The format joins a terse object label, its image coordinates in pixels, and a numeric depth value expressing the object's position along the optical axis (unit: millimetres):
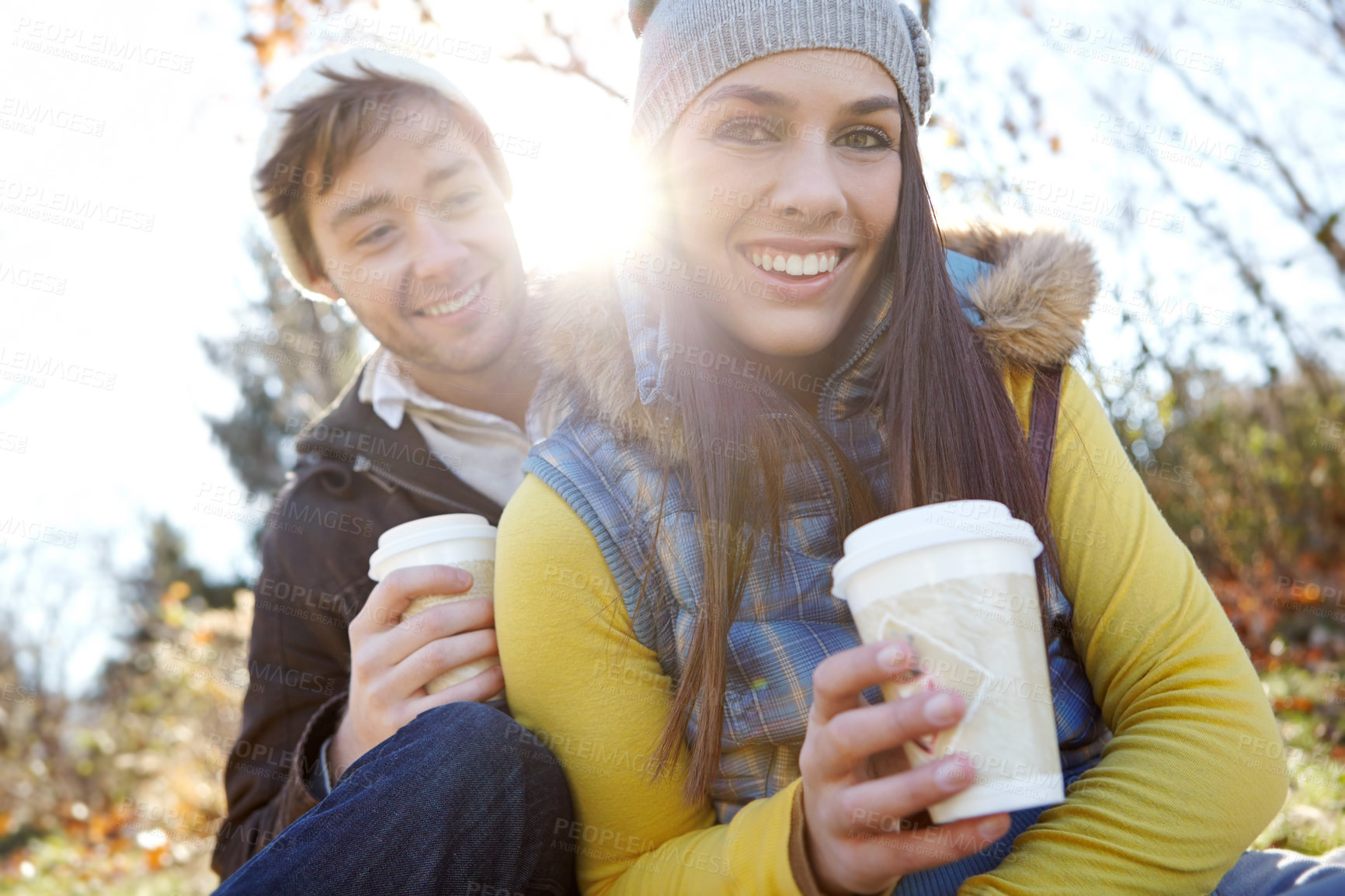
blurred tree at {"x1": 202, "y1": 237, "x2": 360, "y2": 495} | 8664
